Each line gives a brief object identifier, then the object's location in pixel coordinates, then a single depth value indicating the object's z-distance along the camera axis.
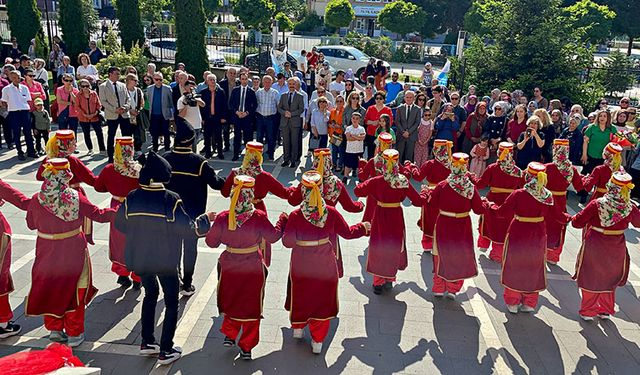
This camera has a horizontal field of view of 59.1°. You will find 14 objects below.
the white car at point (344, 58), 27.47
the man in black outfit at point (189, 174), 6.17
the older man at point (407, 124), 11.54
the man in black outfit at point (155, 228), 4.81
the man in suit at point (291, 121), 12.01
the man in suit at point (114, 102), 11.58
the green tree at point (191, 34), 17.45
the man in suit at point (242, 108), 12.15
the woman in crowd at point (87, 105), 11.71
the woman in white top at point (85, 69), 14.78
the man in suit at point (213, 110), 12.02
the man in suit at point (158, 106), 11.82
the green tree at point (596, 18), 39.75
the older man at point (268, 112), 12.25
